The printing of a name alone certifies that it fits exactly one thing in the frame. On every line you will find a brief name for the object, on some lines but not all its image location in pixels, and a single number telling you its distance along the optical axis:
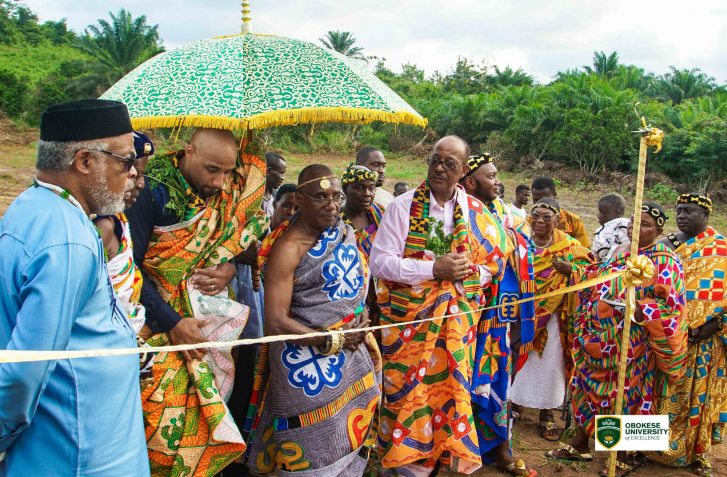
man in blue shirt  1.64
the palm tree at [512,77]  31.17
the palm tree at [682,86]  29.61
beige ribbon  1.55
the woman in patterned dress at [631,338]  3.98
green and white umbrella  2.76
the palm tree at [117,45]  26.30
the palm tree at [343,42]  35.69
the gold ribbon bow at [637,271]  3.17
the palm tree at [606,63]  32.91
